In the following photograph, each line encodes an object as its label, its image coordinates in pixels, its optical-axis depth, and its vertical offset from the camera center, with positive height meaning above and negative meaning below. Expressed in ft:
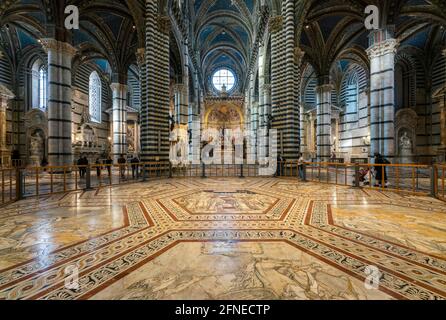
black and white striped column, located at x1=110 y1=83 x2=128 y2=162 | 70.54 +14.68
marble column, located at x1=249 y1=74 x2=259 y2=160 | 83.31 +18.94
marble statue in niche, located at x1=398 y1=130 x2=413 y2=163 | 65.46 +3.13
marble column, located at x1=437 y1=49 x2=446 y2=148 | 55.36 +12.17
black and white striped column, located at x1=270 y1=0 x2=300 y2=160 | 38.63 +14.42
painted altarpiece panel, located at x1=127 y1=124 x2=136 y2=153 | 89.76 +10.10
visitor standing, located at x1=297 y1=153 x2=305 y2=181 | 32.63 -1.47
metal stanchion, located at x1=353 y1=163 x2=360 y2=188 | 25.65 -2.41
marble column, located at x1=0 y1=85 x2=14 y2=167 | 55.16 +8.93
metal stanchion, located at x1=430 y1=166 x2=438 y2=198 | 19.65 -2.27
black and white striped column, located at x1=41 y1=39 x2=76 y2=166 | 40.22 +12.03
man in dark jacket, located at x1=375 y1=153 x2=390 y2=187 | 23.71 -1.53
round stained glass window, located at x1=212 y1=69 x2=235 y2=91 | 131.34 +52.11
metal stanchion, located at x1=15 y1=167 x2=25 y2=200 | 18.84 -2.36
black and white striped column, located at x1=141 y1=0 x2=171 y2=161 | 38.88 +13.65
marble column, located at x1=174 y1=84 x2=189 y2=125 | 62.13 +17.36
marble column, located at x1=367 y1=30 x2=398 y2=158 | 38.37 +13.14
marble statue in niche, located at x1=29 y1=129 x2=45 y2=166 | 66.13 +4.35
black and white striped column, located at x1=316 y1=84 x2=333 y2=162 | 69.67 +12.51
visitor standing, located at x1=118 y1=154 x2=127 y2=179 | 34.91 -1.94
